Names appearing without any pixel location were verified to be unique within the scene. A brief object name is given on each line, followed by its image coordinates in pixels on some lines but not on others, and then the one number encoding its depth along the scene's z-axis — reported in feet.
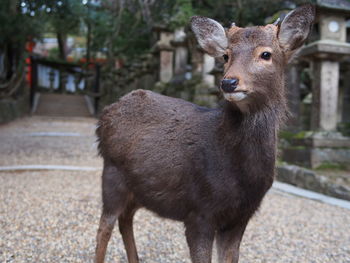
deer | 6.77
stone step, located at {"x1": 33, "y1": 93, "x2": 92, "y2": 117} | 63.98
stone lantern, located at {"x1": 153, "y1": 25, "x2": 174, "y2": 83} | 36.58
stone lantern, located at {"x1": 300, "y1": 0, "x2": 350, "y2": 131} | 20.21
